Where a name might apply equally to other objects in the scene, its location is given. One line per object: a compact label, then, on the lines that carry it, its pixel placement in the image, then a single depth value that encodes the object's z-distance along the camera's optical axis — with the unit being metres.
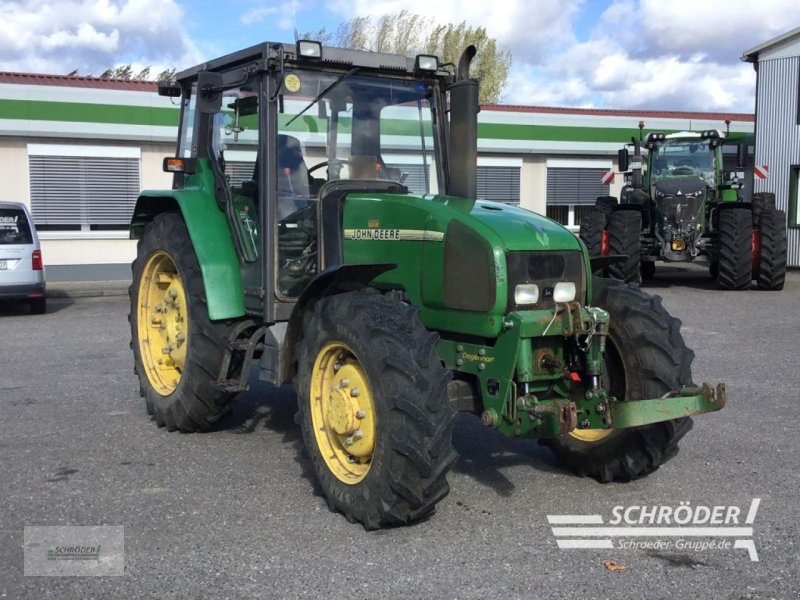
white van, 13.18
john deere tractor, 4.49
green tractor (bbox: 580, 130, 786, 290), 16.11
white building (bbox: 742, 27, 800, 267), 22.00
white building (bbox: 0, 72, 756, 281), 17.72
